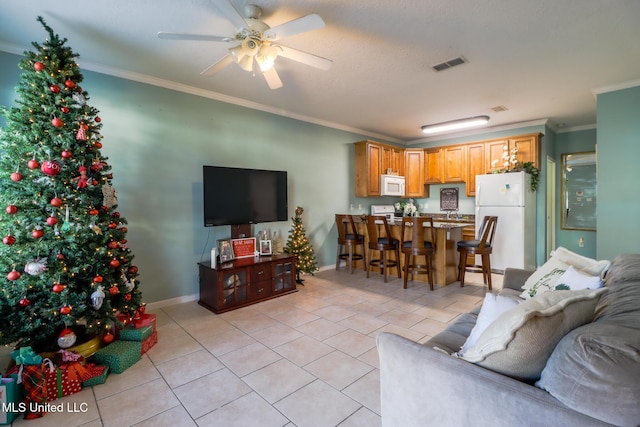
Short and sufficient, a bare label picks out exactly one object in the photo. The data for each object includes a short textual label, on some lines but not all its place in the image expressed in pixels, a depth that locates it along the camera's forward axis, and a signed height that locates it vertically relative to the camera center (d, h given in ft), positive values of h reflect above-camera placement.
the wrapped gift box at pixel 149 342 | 8.19 -3.75
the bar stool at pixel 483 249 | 13.56 -1.95
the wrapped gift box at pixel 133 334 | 8.09 -3.38
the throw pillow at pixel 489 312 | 4.71 -1.71
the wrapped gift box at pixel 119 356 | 7.26 -3.61
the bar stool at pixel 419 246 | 13.66 -1.82
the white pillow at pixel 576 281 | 5.82 -1.53
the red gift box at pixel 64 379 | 6.39 -3.69
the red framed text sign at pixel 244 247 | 12.92 -1.70
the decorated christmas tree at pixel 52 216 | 6.75 -0.15
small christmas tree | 14.92 -2.08
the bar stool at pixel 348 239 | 16.69 -1.78
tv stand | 11.21 -2.94
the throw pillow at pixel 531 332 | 3.29 -1.42
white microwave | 19.58 +1.46
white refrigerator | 16.21 -0.42
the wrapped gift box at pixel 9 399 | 5.63 -3.64
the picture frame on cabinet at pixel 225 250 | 12.20 -1.73
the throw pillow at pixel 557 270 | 6.84 -1.52
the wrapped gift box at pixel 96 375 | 6.81 -3.81
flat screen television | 12.03 +0.57
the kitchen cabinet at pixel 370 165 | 18.88 +2.71
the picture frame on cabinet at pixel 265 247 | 13.71 -1.79
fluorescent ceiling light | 16.56 +4.77
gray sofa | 2.63 -1.91
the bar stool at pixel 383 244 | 15.10 -1.91
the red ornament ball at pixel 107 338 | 7.89 -3.41
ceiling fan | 6.57 +4.12
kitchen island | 14.60 -2.46
